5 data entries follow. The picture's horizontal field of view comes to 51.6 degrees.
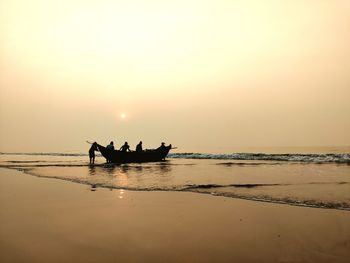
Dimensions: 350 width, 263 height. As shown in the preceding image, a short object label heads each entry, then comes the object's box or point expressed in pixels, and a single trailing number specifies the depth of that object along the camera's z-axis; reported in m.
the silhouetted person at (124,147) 34.65
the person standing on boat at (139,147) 36.52
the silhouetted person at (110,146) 33.46
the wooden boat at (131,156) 33.91
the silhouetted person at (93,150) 32.84
